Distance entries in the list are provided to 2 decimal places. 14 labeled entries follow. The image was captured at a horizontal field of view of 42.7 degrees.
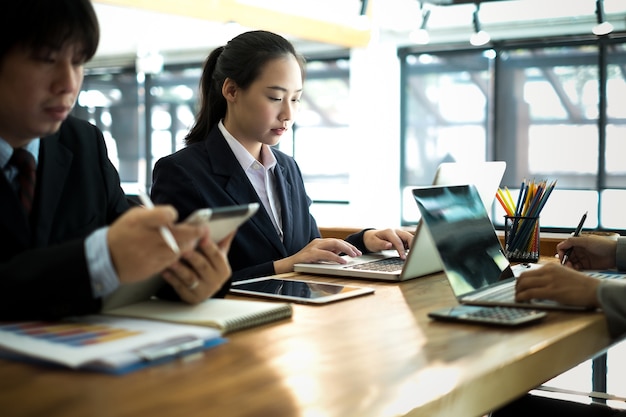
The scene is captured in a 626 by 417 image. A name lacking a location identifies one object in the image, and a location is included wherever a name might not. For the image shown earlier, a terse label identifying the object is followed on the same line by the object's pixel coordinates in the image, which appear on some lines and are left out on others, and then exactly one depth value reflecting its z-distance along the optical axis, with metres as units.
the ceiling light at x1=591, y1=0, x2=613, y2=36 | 5.63
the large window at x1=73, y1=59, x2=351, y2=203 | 10.25
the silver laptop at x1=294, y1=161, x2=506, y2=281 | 1.96
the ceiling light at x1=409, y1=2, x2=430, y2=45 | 6.42
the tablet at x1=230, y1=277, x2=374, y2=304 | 1.65
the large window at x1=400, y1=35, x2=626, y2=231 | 8.51
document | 1.06
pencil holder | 2.38
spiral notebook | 1.30
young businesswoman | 2.35
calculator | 1.42
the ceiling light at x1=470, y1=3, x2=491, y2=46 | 6.44
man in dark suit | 1.16
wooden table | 0.95
